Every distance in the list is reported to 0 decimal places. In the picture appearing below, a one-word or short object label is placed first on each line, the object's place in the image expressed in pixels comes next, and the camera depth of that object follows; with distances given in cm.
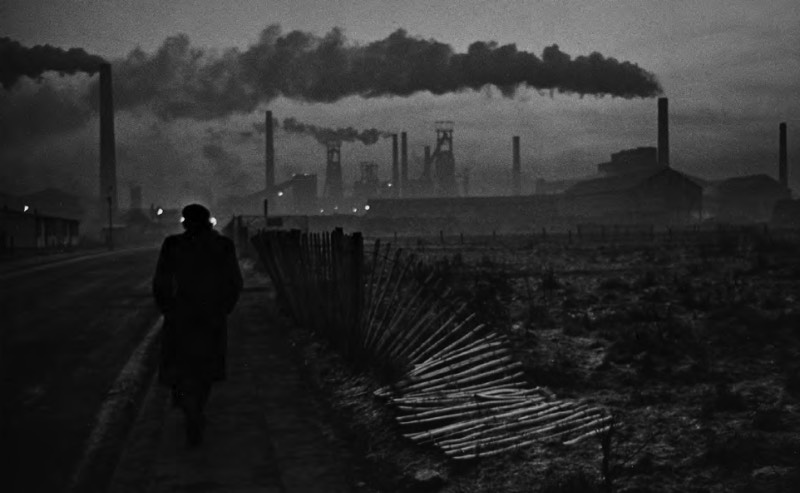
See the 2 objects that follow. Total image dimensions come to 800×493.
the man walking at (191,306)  638
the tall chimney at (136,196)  18175
